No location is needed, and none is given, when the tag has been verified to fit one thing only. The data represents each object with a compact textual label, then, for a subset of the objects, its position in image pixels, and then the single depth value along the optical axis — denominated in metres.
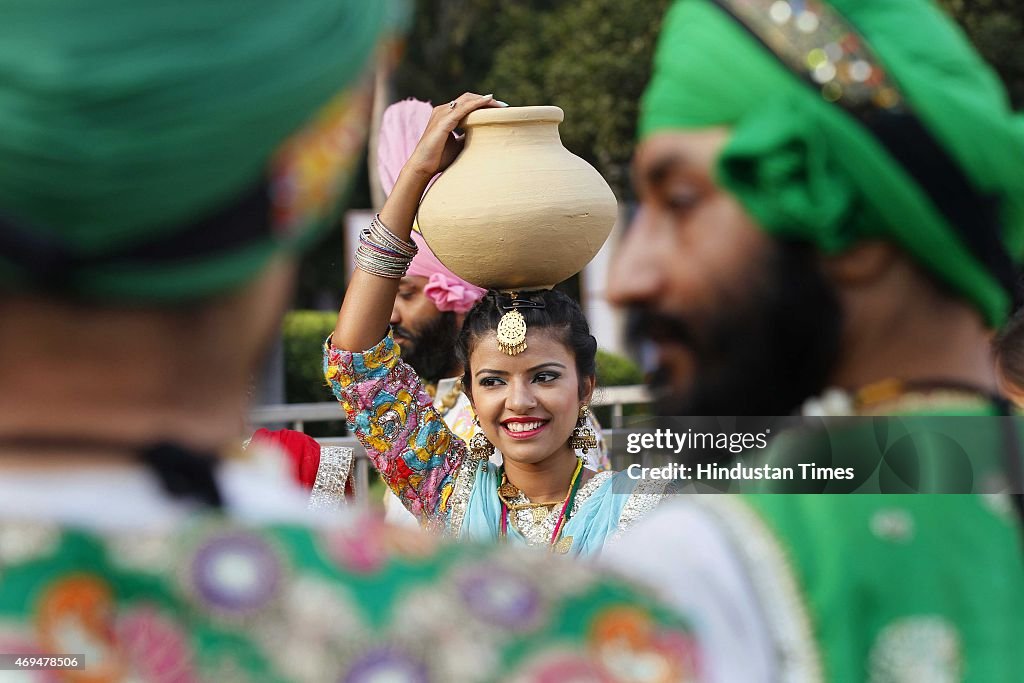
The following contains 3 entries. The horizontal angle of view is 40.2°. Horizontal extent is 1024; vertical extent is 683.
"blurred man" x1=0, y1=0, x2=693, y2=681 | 1.00
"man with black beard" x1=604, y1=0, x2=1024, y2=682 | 1.34
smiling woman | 3.83
